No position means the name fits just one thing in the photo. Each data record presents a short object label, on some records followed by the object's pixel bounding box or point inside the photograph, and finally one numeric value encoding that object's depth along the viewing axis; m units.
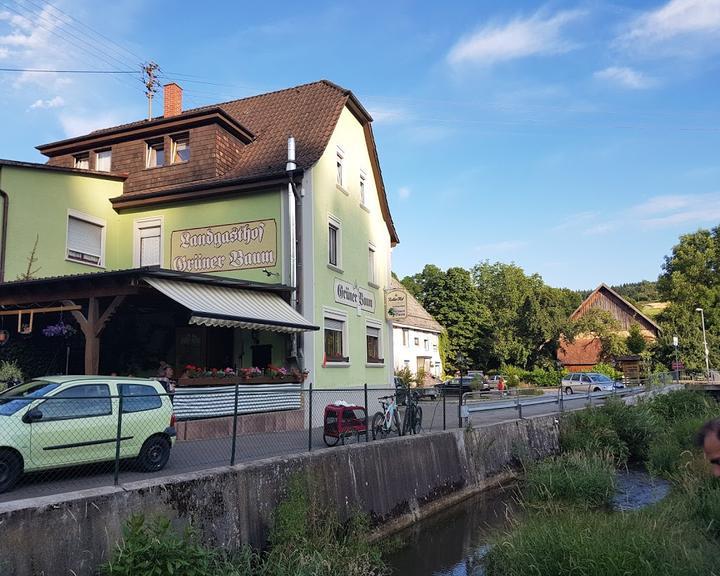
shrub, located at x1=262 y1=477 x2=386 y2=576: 7.76
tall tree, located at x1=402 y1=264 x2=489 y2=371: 59.31
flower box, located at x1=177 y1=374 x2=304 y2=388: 14.30
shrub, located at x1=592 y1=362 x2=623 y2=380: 50.59
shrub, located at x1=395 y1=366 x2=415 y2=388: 35.66
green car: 8.06
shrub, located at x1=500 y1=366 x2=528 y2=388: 49.28
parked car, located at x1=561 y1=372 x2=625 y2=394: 38.98
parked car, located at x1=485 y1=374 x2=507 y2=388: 42.69
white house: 44.59
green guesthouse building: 16.36
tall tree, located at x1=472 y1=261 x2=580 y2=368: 58.09
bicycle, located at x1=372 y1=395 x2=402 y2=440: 13.44
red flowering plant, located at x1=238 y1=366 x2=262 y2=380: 15.77
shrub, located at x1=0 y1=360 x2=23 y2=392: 13.93
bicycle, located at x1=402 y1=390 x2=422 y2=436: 14.19
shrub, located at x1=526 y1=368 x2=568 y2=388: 51.75
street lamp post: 51.00
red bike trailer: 12.56
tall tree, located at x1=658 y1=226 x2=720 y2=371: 53.44
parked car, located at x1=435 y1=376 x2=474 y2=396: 38.21
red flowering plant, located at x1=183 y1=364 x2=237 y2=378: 14.47
